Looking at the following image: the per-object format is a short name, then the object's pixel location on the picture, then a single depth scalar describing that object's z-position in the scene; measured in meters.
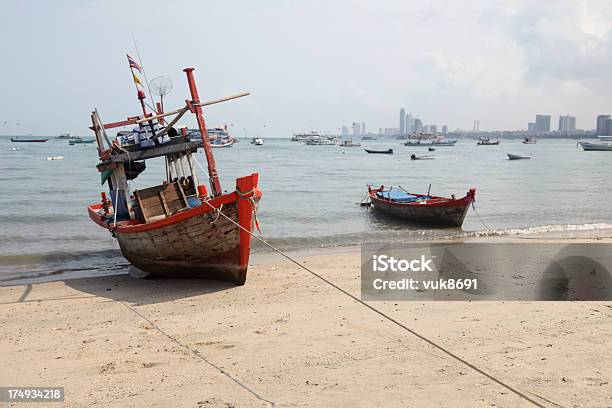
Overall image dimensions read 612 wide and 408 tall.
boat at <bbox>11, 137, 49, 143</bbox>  151.38
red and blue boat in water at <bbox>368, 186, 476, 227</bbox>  19.48
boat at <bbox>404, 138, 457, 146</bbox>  135.25
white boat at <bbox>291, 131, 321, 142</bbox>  157.07
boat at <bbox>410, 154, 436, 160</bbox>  81.31
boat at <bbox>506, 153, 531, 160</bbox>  79.44
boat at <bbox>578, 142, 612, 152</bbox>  106.35
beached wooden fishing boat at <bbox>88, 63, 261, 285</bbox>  10.66
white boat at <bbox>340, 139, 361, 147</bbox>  131.50
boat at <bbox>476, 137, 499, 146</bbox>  149.38
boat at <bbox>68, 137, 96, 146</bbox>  144.98
